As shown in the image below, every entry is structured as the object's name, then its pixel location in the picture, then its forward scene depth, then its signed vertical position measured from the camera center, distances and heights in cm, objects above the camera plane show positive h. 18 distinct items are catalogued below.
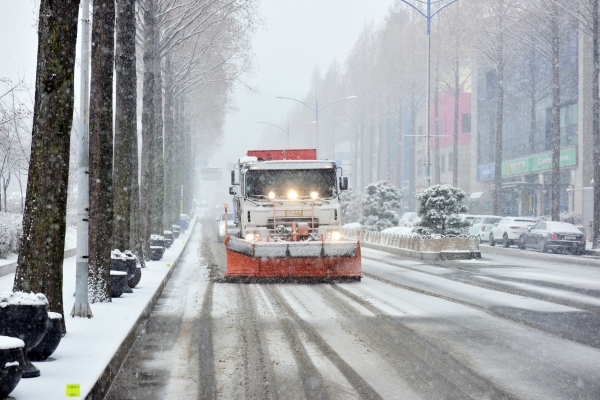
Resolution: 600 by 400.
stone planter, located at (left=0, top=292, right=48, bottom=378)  741 -98
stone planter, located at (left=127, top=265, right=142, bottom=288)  1607 -132
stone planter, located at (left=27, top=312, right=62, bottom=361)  830 -132
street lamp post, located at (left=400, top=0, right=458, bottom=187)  3581 +422
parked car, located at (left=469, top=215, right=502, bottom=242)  4266 -57
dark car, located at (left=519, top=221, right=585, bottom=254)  3328 -92
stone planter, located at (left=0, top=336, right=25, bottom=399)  644 -121
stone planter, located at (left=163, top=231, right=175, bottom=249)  3538 -118
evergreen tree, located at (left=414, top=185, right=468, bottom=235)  3191 +13
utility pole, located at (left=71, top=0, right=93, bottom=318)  1121 +36
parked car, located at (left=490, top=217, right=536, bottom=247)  3881 -68
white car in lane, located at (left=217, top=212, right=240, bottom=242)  3932 -84
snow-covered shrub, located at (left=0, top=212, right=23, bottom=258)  2196 -65
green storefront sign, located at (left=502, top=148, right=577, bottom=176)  5038 +355
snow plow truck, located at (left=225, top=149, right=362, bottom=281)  1930 -27
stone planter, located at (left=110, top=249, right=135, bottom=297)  1561 -97
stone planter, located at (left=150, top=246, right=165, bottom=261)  2659 -130
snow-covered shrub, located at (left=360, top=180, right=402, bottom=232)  4788 +56
